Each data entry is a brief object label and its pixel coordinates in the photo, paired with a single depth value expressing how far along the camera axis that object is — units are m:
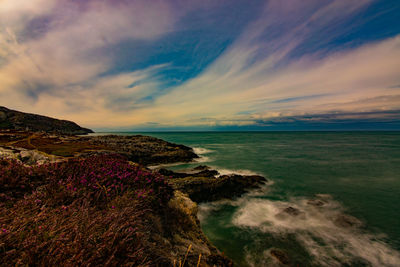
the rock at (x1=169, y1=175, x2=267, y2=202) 14.95
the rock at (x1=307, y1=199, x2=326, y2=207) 14.46
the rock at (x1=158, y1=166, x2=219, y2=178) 19.66
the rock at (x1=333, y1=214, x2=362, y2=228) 11.30
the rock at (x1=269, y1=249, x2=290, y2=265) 7.87
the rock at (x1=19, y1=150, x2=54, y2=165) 9.49
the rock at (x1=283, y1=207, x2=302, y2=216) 12.69
